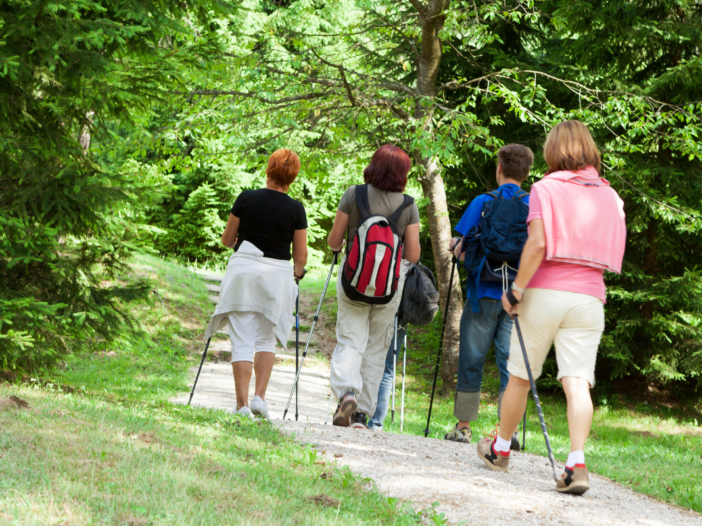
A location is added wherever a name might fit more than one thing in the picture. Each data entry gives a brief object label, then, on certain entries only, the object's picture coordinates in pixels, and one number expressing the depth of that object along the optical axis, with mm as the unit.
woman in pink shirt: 6625
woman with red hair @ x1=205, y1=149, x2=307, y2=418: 9414
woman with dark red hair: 9367
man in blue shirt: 8859
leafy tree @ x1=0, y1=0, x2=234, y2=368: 8766
